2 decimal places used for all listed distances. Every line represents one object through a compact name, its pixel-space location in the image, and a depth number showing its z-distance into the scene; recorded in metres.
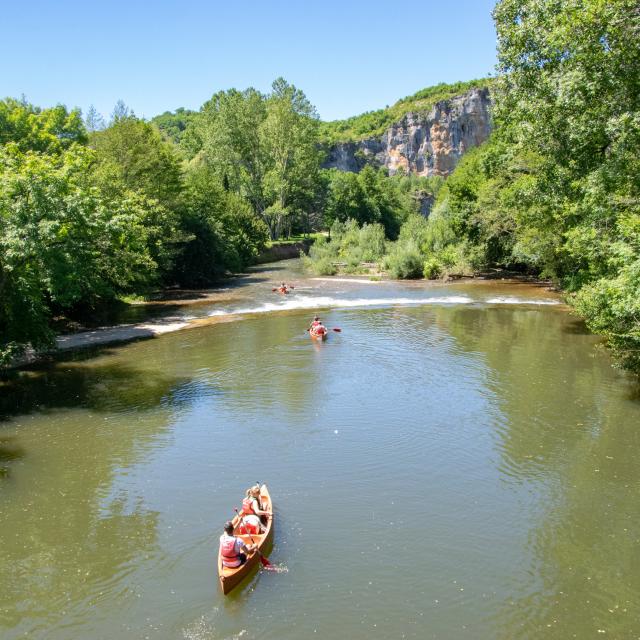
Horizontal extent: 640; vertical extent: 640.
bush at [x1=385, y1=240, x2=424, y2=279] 53.62
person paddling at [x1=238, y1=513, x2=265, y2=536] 12.22
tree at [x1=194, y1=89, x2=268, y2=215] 74.56
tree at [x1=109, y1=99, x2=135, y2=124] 55.70
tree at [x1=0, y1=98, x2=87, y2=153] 38.09
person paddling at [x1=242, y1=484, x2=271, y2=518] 12.63
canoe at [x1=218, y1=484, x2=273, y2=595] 10.91
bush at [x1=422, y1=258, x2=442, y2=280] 53.38
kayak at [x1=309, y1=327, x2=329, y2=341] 30.35
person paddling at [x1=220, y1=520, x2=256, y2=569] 11.17
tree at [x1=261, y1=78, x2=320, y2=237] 74.19
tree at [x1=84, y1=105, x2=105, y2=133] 65.48
